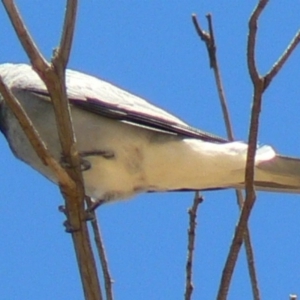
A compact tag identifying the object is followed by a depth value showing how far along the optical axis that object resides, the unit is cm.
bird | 749
